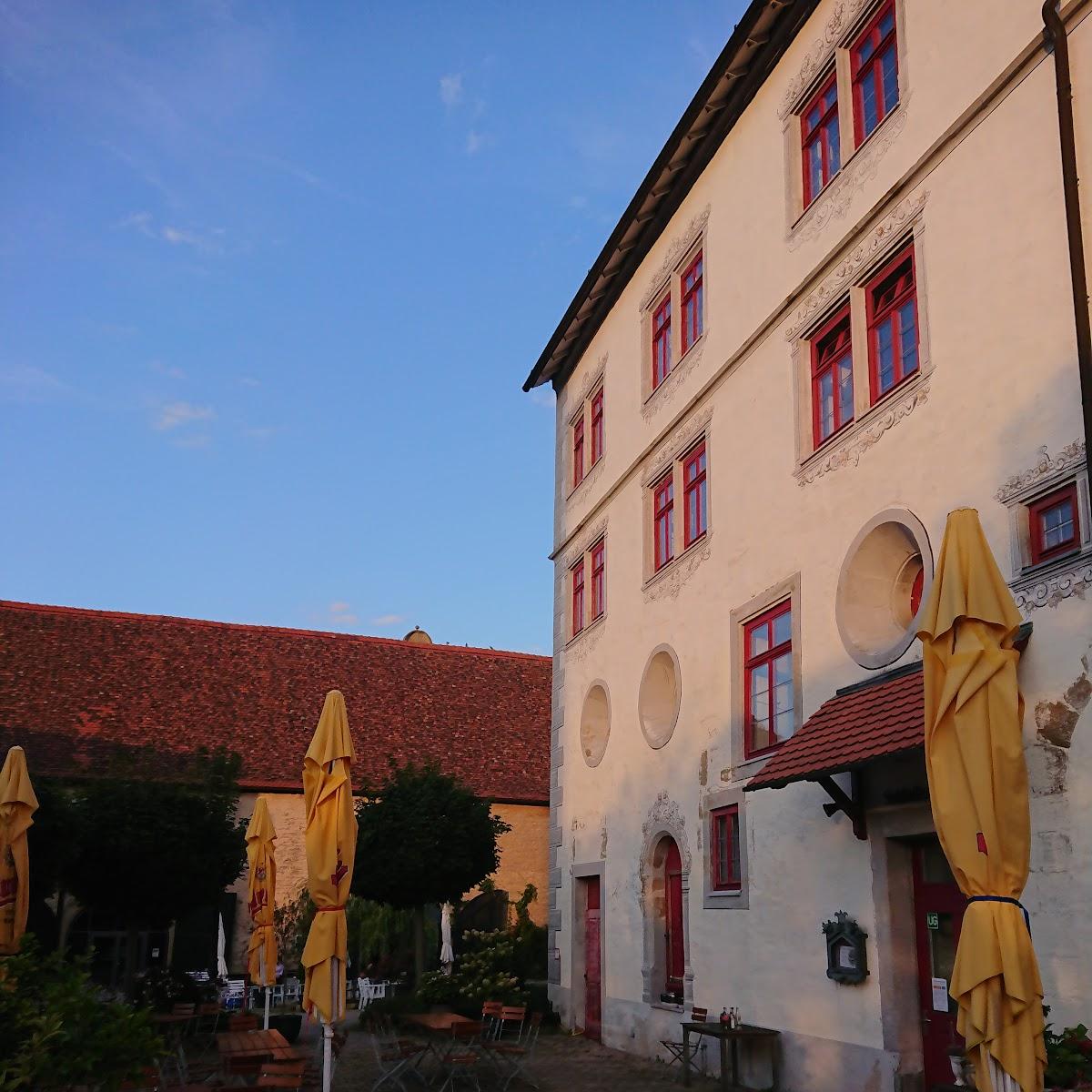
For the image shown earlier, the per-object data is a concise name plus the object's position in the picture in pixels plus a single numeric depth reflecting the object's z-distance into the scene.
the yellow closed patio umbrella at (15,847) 12.56
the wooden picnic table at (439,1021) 11.83
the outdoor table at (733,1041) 11.27
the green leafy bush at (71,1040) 6.82
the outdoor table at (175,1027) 12.08
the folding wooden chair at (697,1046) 12.88
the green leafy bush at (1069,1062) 6.66
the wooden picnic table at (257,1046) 10.73
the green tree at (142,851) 16.58
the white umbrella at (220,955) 22.28
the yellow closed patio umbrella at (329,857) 9.89
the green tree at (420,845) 18.41
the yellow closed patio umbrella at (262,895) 15.30
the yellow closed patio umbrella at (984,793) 5.54
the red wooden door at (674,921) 14.44
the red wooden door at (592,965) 16.83
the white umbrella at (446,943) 20.77
